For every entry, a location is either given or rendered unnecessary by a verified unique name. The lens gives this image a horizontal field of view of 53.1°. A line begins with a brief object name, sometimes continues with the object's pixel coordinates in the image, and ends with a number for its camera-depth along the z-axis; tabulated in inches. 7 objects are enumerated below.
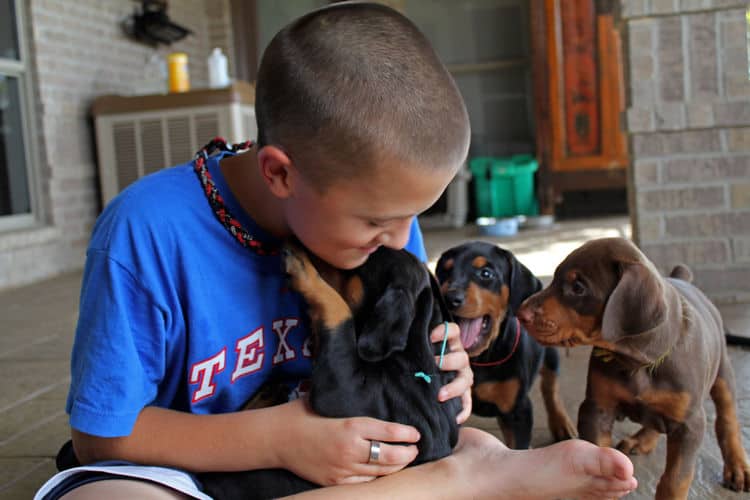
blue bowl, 248.2
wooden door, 271.3
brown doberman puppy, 59.9
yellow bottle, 237.1
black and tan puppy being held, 47.7
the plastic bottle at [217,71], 240.4
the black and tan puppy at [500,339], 72.1
